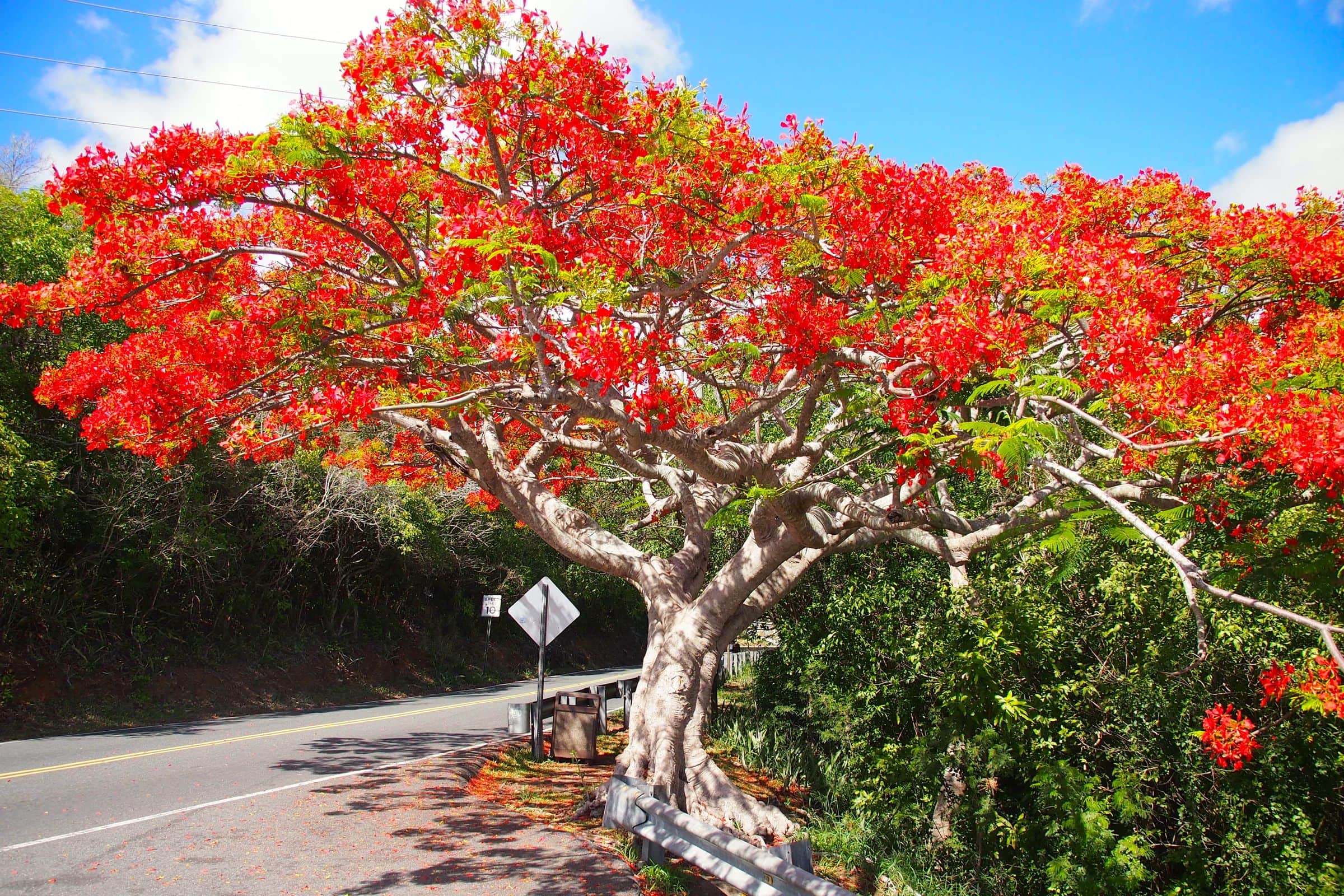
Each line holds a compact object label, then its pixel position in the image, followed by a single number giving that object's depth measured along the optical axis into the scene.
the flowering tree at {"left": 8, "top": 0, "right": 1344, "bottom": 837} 5.45
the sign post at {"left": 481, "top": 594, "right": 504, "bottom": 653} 16.11
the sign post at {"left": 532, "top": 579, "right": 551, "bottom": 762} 10.68
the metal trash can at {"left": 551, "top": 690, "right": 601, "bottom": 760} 10.66
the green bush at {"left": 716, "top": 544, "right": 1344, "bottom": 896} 6.23
